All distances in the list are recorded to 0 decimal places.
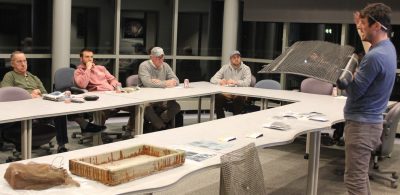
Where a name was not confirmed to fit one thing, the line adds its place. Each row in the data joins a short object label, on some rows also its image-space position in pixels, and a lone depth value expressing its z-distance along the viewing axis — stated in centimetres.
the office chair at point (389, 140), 464
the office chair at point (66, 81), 607
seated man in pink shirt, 585
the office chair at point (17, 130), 469
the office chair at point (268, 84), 696
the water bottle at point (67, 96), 491
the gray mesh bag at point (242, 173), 254
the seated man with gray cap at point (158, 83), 613
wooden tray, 233
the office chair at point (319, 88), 652
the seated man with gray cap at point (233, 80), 678
